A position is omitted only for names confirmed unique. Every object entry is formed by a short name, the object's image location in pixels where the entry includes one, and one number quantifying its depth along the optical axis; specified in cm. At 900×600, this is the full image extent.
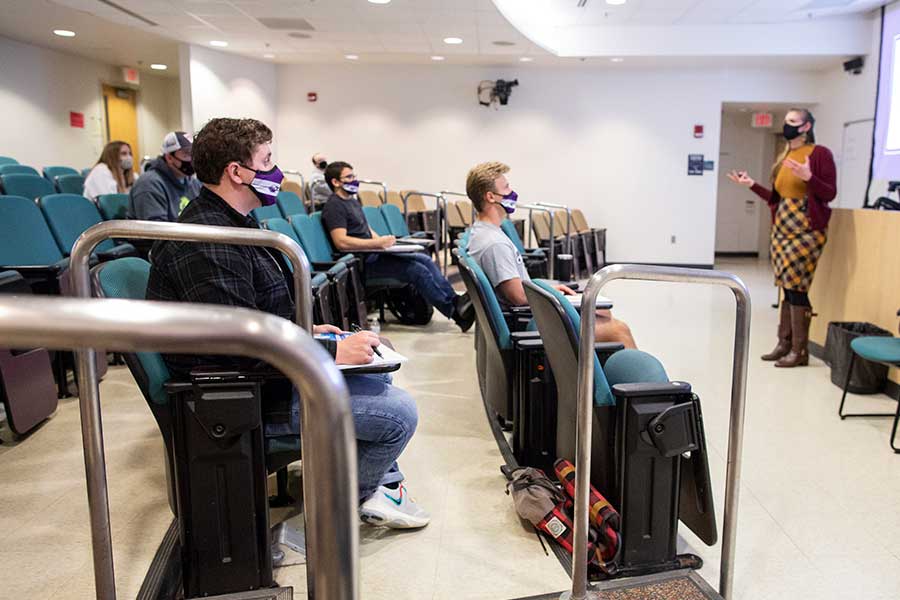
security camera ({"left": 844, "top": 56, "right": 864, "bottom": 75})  854
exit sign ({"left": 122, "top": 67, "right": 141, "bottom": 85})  1155
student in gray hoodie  400
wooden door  1167
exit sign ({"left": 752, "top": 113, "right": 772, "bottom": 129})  1070
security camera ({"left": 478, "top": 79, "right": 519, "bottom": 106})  995
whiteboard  823
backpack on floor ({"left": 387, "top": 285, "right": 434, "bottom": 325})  543
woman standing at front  419
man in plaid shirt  183
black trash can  389
